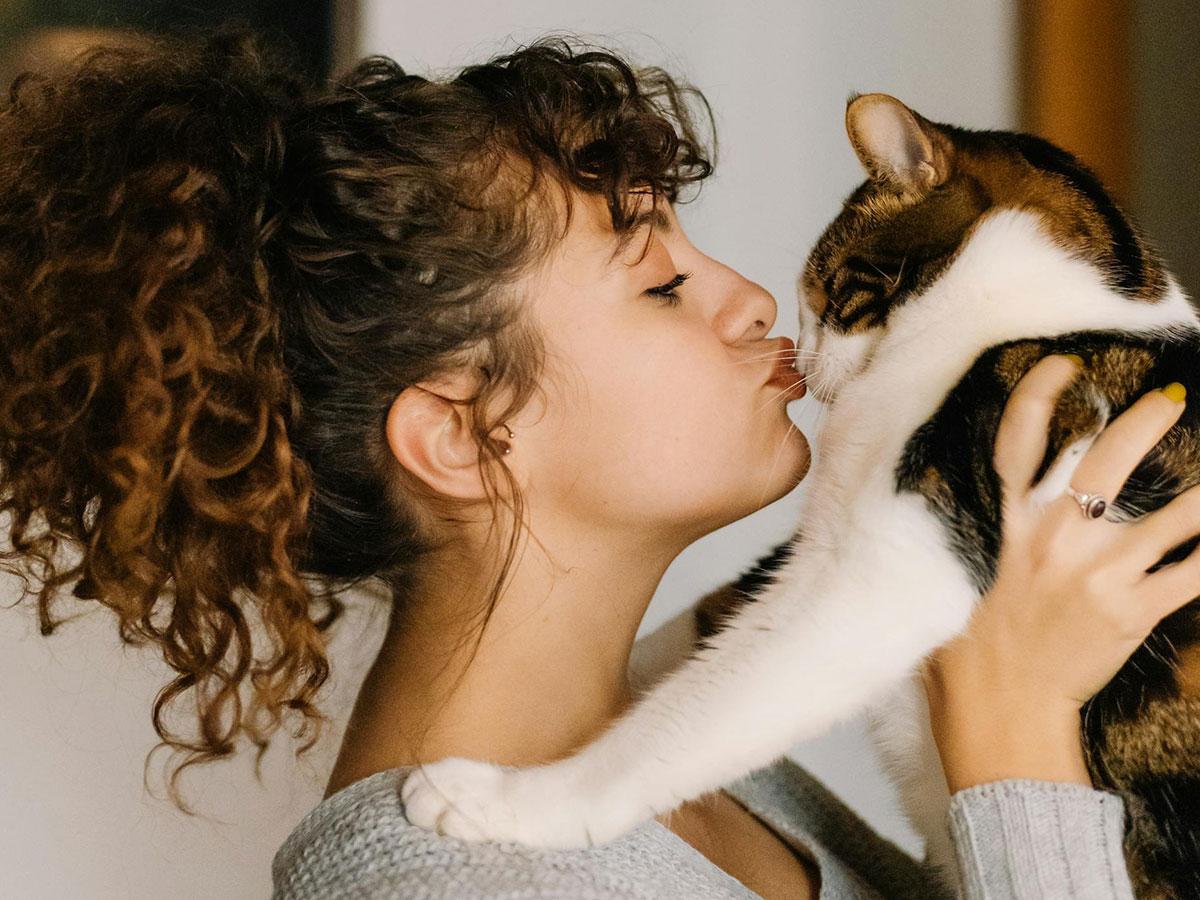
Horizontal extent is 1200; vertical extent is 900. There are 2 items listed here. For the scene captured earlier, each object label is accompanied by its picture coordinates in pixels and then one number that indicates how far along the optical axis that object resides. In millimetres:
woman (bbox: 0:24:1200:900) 895
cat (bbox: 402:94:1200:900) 885
